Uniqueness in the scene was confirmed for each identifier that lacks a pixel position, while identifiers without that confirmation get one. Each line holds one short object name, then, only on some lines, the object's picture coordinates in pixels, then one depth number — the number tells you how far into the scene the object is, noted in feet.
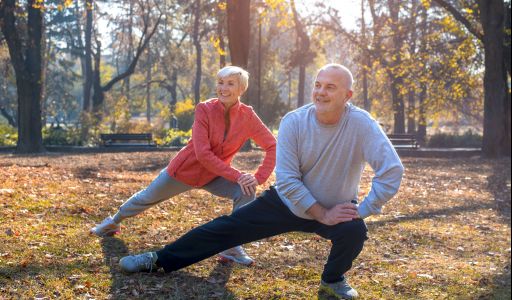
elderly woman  18.35
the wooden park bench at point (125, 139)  84.53
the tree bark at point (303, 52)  117.64
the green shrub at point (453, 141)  103.41
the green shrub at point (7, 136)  91.86
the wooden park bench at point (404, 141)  89.35
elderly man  15.25
